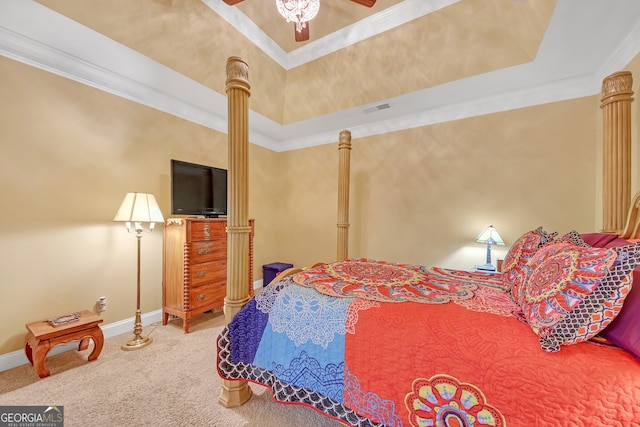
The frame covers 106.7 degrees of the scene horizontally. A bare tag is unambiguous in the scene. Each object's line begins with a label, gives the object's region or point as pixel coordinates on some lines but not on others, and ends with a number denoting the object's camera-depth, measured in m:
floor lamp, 2.17
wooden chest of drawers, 2.49
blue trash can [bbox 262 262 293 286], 3.80
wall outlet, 2.32
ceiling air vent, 3.04
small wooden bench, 1.72
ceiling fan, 1.61
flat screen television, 2.67
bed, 0.79
